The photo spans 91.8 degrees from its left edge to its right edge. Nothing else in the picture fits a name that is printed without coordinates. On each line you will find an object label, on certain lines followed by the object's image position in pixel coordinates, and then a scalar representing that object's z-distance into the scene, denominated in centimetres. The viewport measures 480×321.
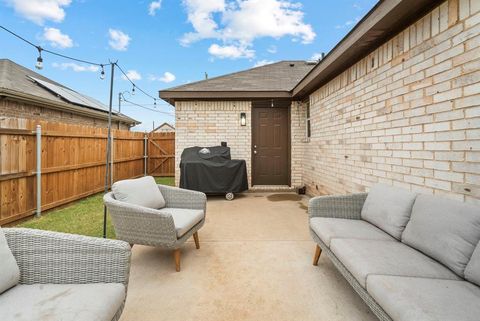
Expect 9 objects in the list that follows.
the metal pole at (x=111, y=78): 356
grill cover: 543
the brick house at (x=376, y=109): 197
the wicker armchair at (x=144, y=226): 227
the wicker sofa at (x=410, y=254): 118
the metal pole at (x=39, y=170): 417
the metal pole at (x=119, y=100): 1579
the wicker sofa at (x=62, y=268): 121
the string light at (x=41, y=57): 460
